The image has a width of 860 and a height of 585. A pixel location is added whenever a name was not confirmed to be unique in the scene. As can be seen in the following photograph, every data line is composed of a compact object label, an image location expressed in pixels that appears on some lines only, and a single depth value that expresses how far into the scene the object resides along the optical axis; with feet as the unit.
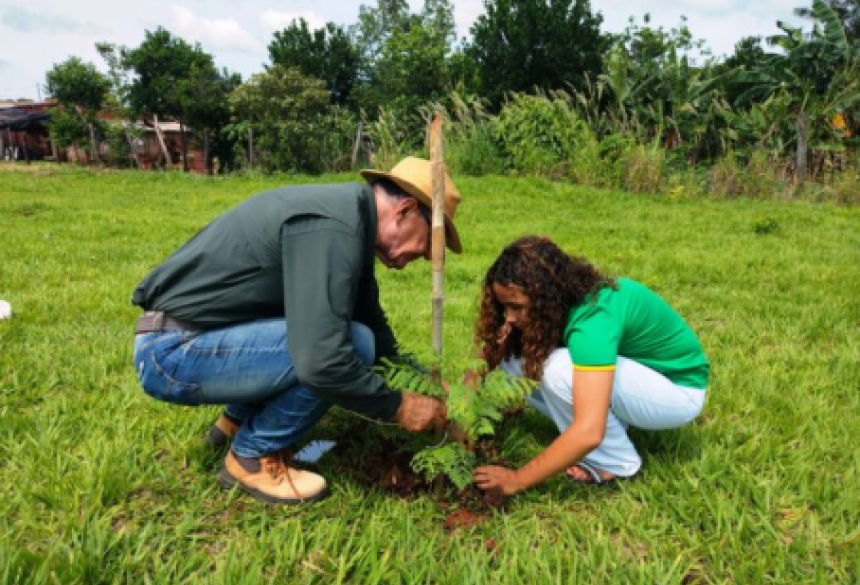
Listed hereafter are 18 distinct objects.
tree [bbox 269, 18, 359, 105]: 99.66
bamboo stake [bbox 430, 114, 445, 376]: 6.38
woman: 6.81
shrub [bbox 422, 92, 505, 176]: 41.24
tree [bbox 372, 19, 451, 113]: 72.02
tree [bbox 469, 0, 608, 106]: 83.30
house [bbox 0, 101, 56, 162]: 107.76
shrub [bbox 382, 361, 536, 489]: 6.68
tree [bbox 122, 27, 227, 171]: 88.07
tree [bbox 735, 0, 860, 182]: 49.14
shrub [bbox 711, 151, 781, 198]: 38.55
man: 6.05
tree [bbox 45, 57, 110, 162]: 79.97
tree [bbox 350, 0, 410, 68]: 148.66
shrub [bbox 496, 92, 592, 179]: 40.09
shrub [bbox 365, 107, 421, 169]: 43.96
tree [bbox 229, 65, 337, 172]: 58.80
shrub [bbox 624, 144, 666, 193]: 37.35
